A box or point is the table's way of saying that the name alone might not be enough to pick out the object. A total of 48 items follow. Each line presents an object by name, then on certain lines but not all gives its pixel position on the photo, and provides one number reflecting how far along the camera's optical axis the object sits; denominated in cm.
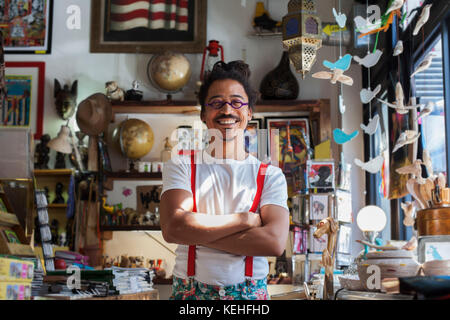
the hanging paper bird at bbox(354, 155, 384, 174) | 318
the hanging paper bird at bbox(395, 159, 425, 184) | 288
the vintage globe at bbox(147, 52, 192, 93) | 584
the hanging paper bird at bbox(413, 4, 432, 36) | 279
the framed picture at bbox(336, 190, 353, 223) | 441
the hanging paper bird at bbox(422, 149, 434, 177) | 282
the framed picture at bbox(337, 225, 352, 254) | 436
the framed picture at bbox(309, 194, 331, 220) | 445
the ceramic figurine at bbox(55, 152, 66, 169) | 585
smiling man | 147
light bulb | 384
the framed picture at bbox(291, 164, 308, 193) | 469
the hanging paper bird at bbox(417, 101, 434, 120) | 296
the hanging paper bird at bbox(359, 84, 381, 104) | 302
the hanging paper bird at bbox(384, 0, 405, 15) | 288
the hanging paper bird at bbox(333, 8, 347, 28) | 274
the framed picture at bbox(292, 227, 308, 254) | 495
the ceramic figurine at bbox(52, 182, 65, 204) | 586
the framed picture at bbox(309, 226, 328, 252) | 463
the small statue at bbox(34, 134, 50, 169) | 587
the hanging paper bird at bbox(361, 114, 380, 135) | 308
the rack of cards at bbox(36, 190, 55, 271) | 445
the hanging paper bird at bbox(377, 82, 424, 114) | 307
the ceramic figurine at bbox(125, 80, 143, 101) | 583
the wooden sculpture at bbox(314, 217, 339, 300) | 182
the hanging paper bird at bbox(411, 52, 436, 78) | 283
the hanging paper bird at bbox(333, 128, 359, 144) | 297
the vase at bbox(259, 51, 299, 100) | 573
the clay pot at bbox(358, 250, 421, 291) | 158
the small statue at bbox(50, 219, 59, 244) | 580
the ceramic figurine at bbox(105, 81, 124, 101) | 580
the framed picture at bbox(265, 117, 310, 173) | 572
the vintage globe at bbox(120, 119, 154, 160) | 571
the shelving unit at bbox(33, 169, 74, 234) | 578
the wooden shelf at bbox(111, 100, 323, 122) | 568
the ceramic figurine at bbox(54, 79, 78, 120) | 594
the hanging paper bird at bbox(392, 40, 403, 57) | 301
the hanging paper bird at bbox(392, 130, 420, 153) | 310
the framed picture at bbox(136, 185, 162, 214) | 585
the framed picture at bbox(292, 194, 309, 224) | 462
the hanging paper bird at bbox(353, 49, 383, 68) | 296
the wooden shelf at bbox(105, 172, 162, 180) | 565
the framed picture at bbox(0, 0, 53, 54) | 626
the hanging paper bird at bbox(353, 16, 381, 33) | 308
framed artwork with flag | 617
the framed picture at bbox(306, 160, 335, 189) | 451
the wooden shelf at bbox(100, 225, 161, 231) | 554
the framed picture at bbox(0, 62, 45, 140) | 615
